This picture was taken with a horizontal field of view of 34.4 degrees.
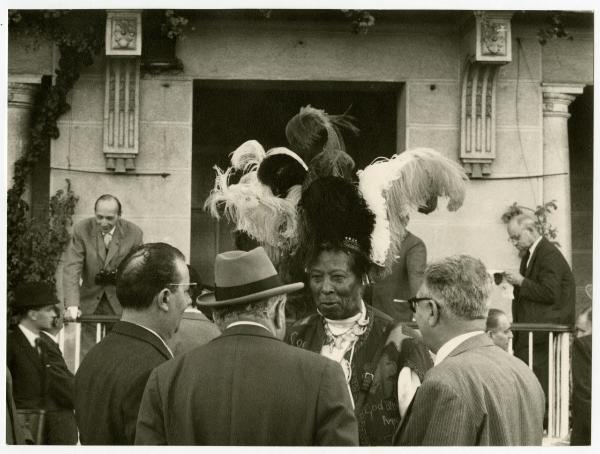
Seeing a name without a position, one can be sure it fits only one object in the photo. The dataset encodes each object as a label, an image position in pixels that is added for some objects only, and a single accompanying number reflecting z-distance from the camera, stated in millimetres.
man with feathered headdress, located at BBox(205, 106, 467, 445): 4289
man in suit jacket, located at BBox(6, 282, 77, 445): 5641
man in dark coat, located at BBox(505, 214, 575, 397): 6961
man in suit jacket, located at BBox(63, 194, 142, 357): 7312
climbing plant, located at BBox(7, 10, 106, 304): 7848
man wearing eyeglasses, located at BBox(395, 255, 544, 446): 3336
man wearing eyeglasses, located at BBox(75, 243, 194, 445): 3607
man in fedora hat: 3230
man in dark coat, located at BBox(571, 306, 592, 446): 5469
